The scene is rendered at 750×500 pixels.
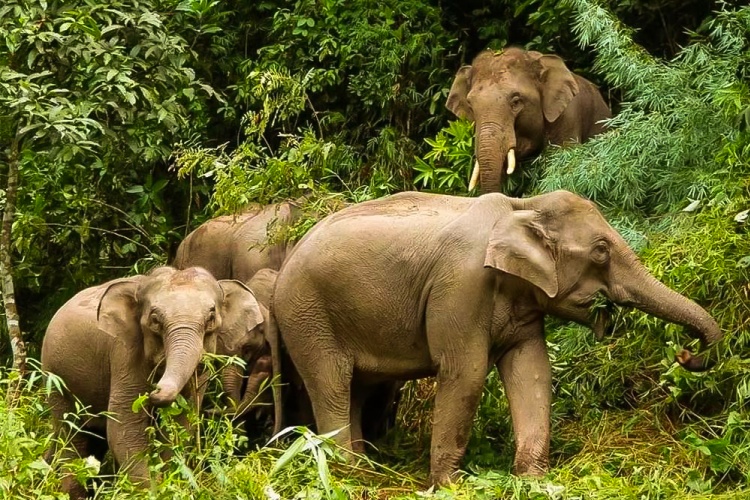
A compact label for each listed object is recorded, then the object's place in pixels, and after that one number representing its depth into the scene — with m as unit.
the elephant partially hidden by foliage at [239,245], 21.16
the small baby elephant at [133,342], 16.23
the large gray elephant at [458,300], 16.33
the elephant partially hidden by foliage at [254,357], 18.48
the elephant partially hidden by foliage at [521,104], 22.16
